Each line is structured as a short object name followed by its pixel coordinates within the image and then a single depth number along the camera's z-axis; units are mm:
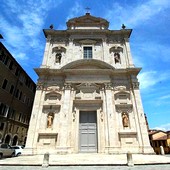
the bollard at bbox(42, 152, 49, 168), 7691
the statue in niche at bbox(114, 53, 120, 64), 19498
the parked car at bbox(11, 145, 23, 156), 17547
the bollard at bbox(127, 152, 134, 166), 7730
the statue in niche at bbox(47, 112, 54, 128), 15316
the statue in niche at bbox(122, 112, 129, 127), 15370
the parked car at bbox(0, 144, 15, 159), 14053
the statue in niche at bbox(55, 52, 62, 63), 19547
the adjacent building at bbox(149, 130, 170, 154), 24062
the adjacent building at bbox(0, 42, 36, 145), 21359
